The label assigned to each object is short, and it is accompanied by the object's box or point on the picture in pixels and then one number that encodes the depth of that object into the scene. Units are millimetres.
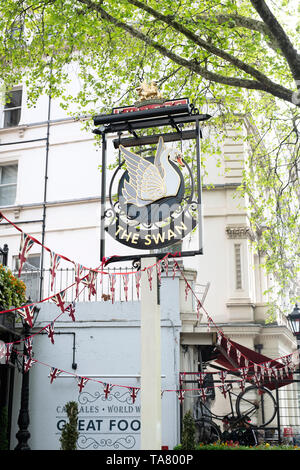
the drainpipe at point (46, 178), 22750
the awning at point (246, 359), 13703
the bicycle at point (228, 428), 12688
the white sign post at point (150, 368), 7008
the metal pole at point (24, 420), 12375
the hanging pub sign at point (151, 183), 7539
